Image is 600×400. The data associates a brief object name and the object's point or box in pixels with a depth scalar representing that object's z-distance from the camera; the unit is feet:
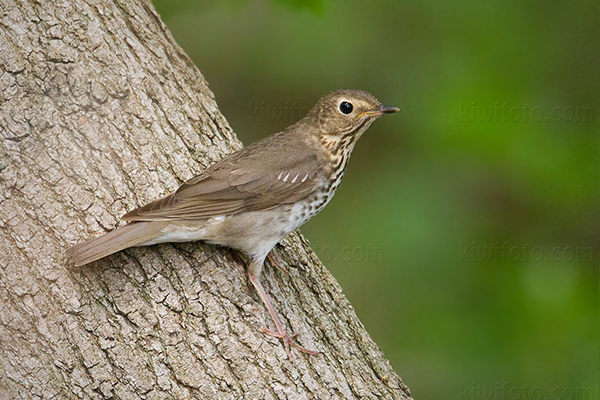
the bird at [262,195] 22.06
